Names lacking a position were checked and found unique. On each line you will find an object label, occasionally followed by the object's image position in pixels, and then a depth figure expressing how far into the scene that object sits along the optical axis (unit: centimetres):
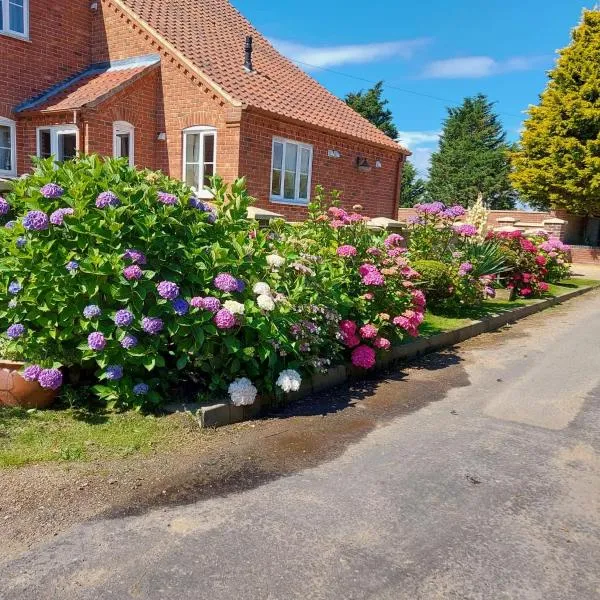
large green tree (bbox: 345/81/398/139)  4691
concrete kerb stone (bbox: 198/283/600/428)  461
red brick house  1357
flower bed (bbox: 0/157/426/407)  440
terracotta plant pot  456
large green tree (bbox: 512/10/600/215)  2325
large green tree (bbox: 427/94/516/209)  4738
